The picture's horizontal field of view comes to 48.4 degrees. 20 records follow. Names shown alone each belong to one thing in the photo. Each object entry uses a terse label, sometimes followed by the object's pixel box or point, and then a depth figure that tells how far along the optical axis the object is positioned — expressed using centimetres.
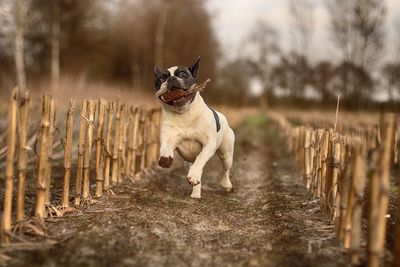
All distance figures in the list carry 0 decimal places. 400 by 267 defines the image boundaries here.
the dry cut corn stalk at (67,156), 431
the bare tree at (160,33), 2261
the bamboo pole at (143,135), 666
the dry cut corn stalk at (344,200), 352
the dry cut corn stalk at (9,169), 330
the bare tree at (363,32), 1755
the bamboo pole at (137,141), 632
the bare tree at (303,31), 2734
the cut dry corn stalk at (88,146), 464
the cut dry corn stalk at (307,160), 628
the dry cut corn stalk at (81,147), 452
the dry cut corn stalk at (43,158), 379
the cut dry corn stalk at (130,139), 618
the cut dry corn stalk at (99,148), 491
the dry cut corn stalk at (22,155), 341
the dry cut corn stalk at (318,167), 498
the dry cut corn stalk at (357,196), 319
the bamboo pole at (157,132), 752
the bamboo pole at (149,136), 704
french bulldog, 474
